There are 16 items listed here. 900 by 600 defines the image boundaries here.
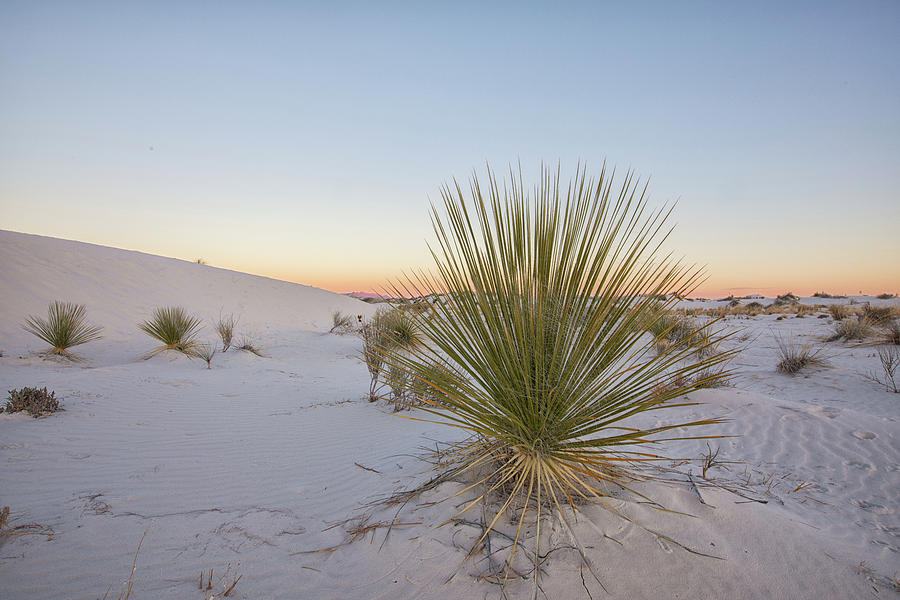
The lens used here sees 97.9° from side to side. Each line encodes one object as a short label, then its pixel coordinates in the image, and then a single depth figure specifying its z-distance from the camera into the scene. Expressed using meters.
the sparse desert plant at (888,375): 5.39
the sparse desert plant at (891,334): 7.55
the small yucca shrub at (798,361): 6.59
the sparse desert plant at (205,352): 8.44
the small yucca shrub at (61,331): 8.20
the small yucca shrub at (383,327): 5.51
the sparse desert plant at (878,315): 9.24
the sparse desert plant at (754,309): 18.19
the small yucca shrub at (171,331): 8.84
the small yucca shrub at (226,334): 10.09
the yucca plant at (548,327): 1.91
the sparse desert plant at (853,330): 8.29
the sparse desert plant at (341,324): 15.65
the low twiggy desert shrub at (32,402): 4.30
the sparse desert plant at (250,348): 10.08
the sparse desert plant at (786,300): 25.47
